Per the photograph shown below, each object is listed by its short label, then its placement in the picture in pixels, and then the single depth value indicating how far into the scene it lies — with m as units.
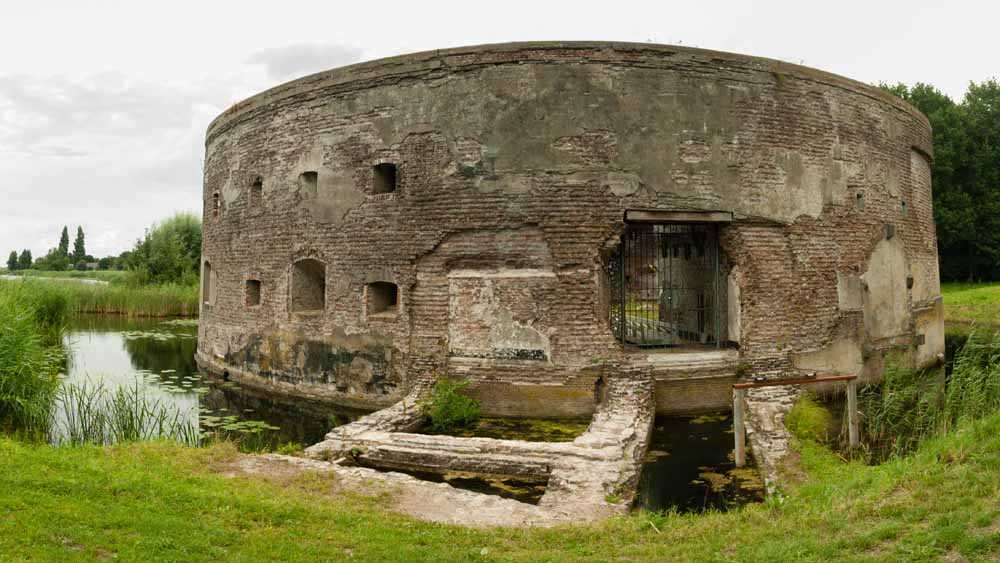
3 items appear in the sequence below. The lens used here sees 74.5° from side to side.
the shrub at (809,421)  7.57
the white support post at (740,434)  6.92
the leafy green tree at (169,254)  31.31
